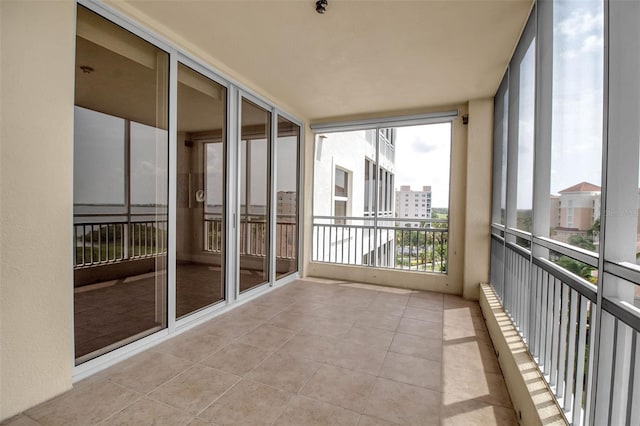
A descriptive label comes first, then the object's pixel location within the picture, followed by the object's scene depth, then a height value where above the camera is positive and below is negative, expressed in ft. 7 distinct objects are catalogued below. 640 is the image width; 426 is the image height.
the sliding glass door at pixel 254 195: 11.18 +0.40
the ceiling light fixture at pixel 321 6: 6.49 +4.38
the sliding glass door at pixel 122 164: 7.20 +1.05
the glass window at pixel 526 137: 6.95 +1.82
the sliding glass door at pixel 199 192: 8.68 +0.37
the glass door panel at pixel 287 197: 13.58 +0.37
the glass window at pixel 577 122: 3.96 +1.33
